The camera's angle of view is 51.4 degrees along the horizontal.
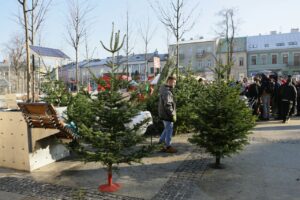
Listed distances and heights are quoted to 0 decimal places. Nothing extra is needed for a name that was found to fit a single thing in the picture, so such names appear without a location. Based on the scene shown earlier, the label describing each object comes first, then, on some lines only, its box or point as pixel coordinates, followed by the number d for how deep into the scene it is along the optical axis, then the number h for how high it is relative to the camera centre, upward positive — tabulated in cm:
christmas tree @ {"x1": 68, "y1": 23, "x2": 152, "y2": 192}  462 -59
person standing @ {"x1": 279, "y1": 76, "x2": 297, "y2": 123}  1107 -26
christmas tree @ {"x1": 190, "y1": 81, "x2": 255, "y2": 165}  566 -59
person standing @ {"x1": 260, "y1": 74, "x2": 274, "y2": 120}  1174 -12
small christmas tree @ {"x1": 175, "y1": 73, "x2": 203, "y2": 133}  859 -31
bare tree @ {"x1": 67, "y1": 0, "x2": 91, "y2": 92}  1848 +327
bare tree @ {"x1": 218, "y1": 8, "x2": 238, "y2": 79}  3407 +649
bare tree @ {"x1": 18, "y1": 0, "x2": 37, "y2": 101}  888 +192
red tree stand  494 -154
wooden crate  596 -103
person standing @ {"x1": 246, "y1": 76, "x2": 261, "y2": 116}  1186 -19
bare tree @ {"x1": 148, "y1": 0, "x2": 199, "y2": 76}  1319 +285
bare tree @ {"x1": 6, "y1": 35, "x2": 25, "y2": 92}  2948 +344
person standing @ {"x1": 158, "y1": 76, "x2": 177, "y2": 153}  687 -39
